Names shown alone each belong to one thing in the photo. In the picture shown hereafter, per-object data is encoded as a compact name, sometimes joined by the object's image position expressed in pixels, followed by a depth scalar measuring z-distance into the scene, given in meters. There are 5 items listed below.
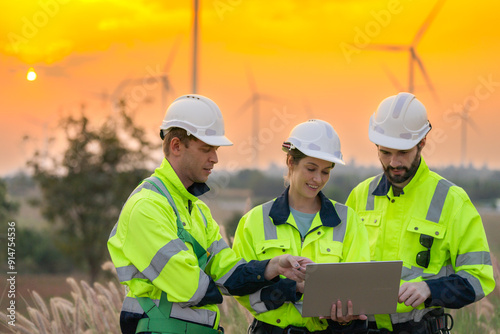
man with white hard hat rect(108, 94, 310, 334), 4.30
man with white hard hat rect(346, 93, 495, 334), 5.00
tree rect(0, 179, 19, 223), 22.20
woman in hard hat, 5.01
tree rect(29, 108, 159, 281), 23.16
